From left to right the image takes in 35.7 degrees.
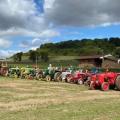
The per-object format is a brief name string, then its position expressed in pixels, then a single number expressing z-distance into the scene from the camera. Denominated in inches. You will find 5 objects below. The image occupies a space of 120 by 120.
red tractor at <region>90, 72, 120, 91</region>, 394.3
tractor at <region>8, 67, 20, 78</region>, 690.7
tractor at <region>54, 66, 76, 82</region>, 542.0
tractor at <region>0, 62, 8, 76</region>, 737.1
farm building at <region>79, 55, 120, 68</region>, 1591.4
